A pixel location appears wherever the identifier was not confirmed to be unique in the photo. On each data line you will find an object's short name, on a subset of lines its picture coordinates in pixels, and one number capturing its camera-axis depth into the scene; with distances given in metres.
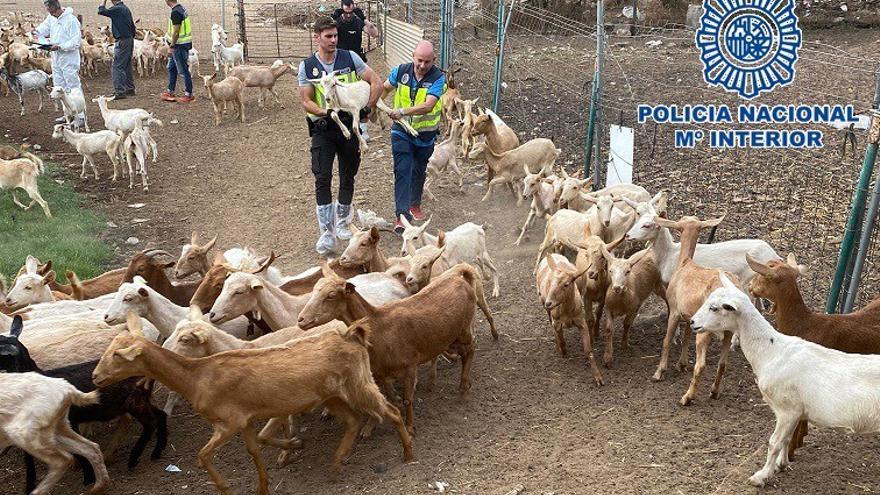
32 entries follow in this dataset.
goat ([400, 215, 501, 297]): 7.55
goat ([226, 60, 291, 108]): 15.07
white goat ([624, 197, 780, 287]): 6.44
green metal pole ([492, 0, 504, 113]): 11.73
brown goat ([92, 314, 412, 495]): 4.63
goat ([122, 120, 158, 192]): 11.07
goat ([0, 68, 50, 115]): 15.45
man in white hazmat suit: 13.18
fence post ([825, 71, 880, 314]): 5.71
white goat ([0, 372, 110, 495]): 4.63
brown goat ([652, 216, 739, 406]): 5.61
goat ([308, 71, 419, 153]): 8.01
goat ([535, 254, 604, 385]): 6.02
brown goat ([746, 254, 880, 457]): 5.16
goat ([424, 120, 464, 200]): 10.52
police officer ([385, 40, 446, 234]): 8.70
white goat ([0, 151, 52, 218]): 10.00
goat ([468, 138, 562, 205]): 9.88
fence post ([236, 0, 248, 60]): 19.68
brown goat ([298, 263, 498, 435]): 5.33
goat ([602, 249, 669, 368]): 6.20
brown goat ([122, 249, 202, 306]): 6.44
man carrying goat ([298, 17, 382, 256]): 8.06
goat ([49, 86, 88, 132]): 13.57
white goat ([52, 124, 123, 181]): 11.45
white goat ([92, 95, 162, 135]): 12.15
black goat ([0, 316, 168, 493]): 4.99
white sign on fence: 8.75
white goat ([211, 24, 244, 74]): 17.77
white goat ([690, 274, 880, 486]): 4.40
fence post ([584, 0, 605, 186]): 8.87
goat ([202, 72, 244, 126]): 14.30
